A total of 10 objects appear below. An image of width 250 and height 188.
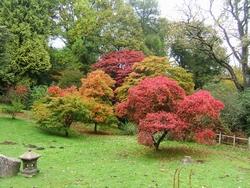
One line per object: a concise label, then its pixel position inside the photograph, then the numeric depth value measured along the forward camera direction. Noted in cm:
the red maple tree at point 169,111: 1900
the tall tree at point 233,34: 2927
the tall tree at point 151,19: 4550
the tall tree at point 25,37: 3622
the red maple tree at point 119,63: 3353
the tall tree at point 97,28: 3894
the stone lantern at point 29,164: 1430
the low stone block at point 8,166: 1398
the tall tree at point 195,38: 2895
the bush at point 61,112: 2553
